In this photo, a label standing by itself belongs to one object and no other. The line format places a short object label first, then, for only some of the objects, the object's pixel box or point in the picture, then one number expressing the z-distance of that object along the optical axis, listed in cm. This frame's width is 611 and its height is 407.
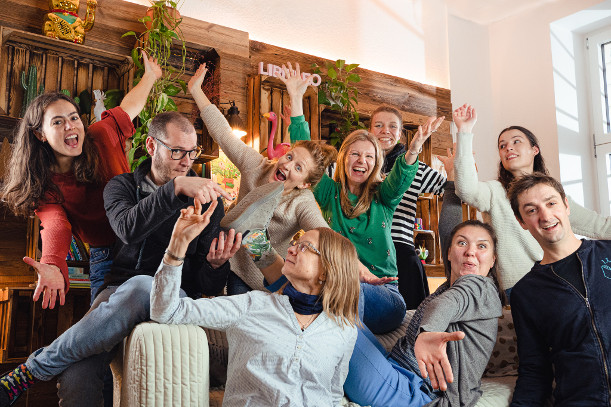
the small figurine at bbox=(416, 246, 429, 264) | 511
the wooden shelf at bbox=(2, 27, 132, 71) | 338
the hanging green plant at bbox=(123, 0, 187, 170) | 356
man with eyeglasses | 173
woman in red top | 214
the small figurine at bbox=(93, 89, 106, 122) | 358
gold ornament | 350
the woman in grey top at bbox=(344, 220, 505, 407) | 182
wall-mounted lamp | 416
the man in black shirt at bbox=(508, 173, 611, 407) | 191
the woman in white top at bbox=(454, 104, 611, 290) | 260
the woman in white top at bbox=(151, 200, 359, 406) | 162
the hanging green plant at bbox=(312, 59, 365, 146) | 475
